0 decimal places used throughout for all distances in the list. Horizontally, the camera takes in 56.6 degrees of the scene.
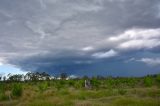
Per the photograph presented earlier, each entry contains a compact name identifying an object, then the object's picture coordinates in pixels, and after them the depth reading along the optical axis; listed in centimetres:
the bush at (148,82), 2522
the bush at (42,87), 2276
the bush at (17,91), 1801
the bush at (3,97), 1827
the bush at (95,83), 2864
